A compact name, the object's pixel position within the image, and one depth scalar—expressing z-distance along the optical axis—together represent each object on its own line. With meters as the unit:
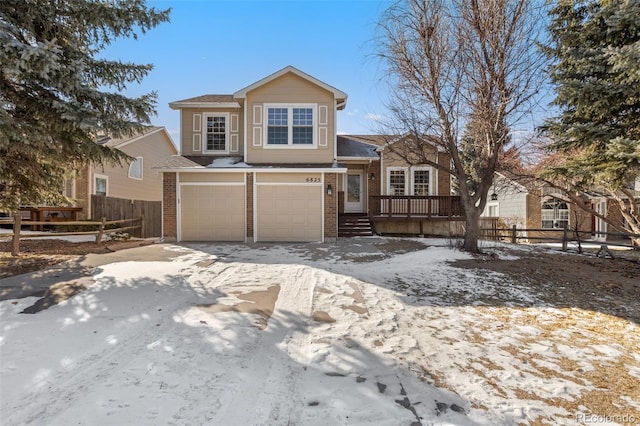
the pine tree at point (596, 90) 6.98
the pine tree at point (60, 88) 5.38
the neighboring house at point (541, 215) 20.25
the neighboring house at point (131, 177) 16.42
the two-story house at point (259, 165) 12.54
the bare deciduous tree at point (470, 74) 9.12
